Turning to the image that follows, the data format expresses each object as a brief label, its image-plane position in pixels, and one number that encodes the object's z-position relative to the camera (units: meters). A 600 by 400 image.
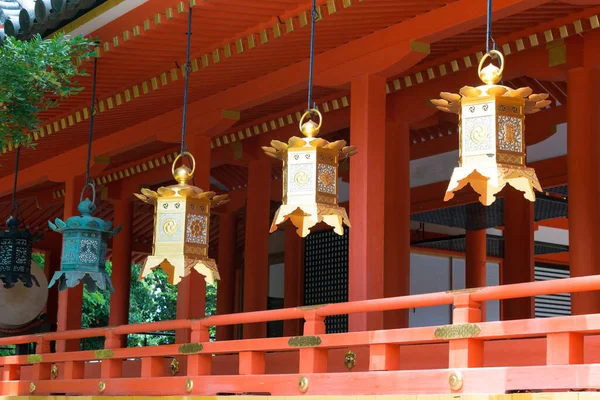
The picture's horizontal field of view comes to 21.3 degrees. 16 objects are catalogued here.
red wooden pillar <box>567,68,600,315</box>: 12.41
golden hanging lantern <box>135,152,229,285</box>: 10.09
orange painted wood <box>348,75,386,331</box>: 11.23
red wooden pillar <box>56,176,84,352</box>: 16.54
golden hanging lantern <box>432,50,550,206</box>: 7.32
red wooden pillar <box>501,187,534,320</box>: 17.51
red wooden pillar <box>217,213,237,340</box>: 21.70
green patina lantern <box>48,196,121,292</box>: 12.11
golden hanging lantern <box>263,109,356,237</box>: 8.87
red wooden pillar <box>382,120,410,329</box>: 14.75
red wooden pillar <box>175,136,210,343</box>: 13.99
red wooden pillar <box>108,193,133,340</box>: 21.02
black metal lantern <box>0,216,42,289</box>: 14.17
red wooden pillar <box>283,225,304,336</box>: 20.11
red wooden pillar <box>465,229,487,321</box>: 20.71
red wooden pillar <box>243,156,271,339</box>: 17.30
